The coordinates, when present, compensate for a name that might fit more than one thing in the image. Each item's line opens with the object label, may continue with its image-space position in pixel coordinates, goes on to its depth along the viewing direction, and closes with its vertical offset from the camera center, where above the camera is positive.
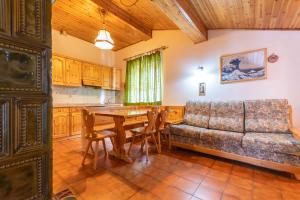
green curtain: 4.59 +0.65
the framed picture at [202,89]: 3.78 +0.29
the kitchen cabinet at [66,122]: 3.80 -0.53
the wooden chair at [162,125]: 3.07 -0.50
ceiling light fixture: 3.05 +1.21
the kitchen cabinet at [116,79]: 5.55 +0.80
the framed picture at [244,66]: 3.02 +0.71
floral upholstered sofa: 2.11 -0.55
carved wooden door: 0.63 +0.01
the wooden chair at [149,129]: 2.69 -0.51
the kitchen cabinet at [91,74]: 4.71 +0.85
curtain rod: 4.45 +1.53
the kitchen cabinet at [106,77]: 5.27 +0.82
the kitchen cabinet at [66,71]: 4.04 +0.83
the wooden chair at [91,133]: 2.33 -0.49
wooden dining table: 2.61 -0.64
